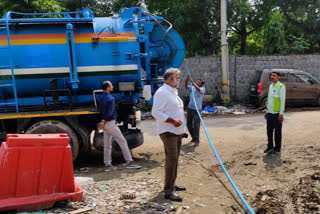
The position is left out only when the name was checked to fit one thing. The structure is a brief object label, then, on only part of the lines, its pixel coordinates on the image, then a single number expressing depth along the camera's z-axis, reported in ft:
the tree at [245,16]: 59.50
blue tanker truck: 19.24
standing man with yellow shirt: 19.84
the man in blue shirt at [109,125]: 18.76
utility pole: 43.45
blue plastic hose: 11.57
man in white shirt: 13.52
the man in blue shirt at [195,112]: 24.18
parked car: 40.43
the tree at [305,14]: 60.44
